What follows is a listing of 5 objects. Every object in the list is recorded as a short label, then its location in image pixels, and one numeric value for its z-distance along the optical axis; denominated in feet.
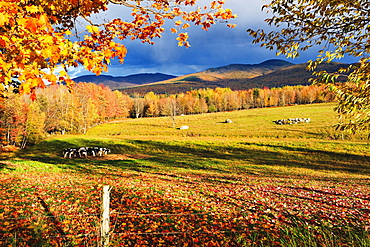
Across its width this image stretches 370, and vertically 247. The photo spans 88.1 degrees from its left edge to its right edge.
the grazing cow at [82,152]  78.48
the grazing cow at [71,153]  78.08
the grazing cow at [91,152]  79.15
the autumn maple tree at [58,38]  10.65
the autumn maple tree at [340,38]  17.31
